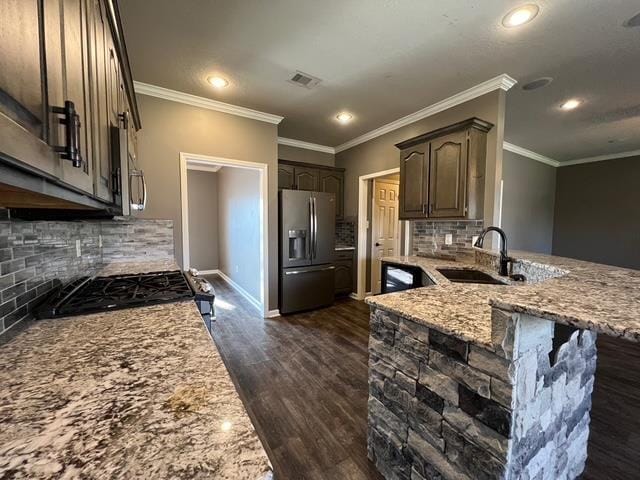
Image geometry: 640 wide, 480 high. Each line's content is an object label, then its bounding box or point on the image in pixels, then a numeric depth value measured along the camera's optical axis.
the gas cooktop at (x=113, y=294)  1.11
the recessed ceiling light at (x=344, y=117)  3.43
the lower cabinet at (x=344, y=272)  4.47
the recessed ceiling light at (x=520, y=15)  1.71
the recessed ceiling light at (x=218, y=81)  2.59
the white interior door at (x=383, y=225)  4.54
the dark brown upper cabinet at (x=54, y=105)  0.41
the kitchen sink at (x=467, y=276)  2.01
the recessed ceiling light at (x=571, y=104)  3.04
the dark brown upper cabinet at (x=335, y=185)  4.51
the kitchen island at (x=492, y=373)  0.82
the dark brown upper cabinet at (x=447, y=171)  2.61
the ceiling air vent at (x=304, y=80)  2.55
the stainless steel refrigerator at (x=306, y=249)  3.65
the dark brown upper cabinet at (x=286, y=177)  4.10
